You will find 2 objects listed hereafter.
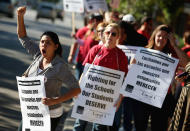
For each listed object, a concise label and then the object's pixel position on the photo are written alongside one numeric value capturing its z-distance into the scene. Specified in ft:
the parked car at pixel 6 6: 124.67
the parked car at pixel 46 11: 162.30
